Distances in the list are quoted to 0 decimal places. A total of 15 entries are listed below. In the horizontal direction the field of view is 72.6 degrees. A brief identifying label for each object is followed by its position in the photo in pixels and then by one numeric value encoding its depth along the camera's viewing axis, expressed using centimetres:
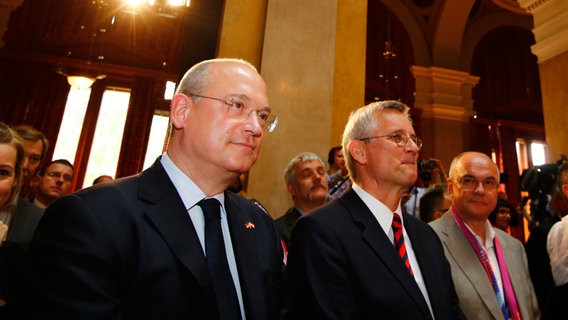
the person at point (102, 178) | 451
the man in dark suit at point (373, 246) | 151
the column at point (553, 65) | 482
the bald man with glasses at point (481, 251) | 207
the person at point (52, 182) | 336
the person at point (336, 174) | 328
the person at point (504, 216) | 429
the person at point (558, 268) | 216
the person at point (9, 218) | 122
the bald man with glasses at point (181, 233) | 100
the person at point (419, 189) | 357
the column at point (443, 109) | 964
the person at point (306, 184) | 287
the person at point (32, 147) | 307
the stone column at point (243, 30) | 352
